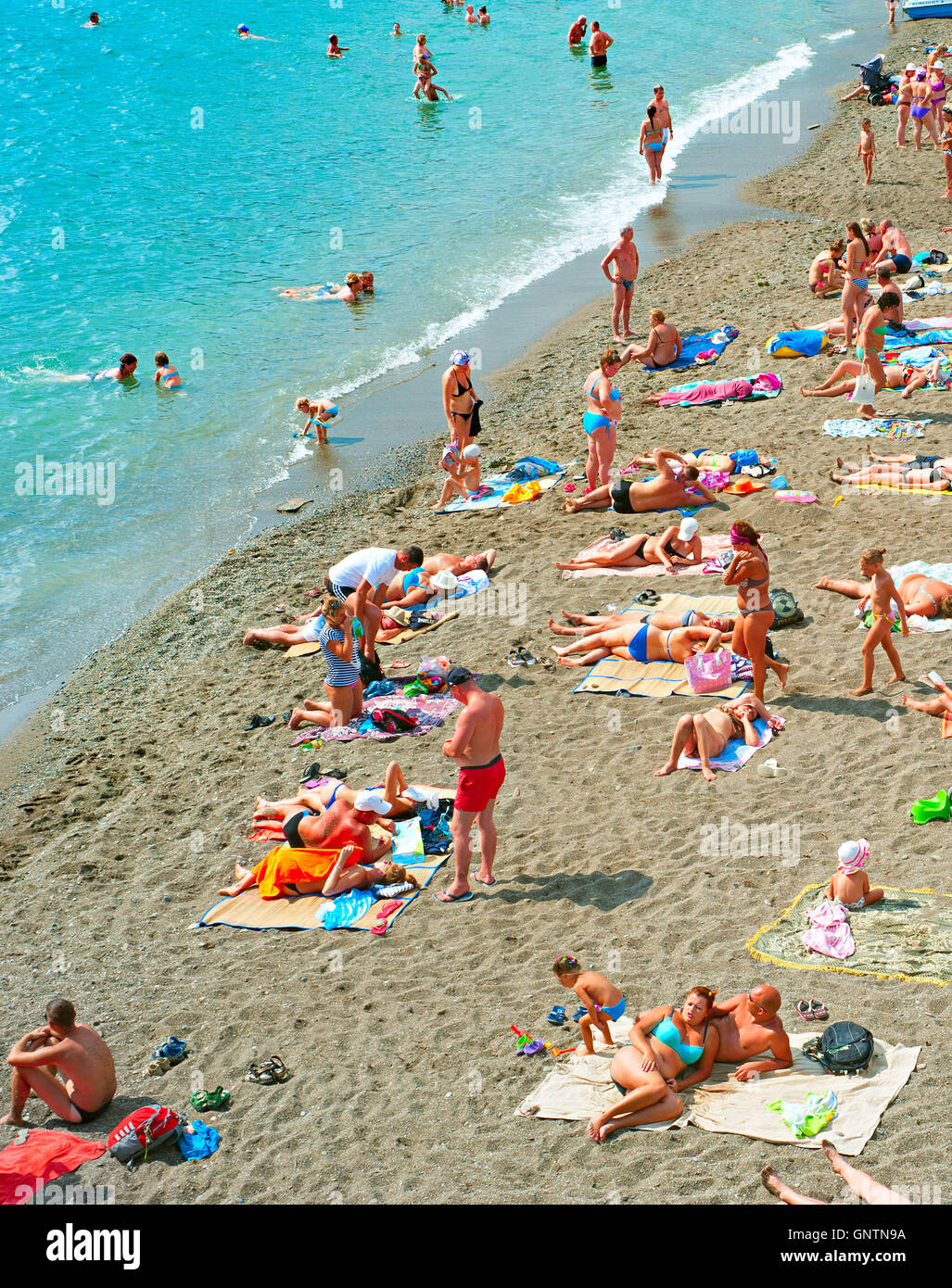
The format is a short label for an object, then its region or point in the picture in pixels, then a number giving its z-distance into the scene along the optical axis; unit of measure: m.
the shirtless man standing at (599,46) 34.81
